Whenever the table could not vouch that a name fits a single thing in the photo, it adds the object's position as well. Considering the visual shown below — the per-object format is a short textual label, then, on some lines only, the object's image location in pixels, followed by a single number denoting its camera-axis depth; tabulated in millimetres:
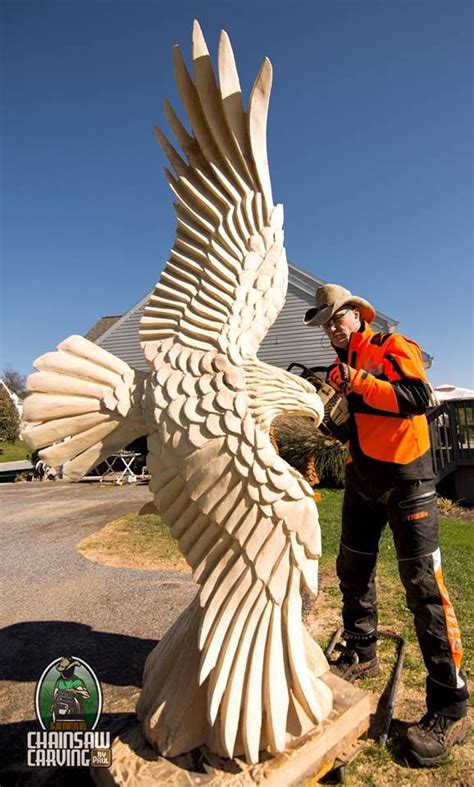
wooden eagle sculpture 1667
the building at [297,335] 11922
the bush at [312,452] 8891
